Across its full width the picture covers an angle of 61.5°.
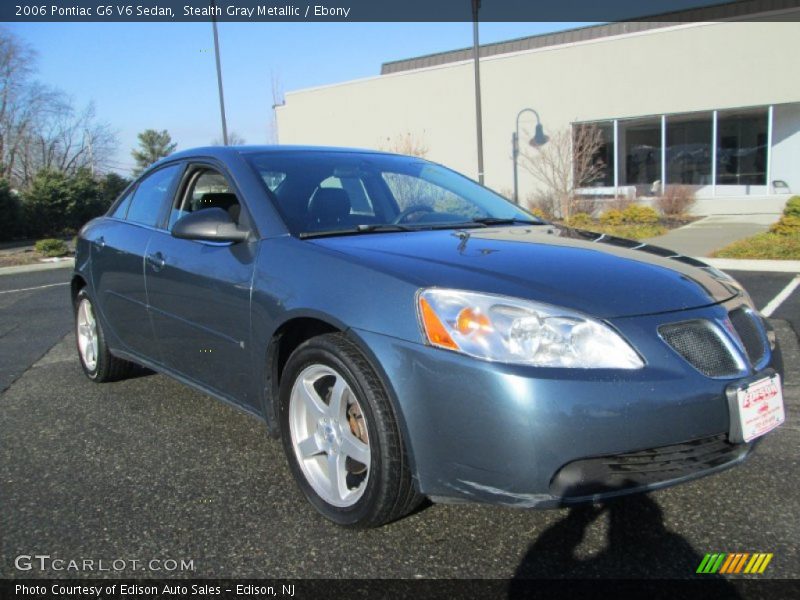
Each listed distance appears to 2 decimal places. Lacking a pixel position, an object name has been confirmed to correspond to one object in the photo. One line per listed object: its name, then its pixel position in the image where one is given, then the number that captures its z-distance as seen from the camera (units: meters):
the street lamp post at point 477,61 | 14.61
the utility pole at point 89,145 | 52.75
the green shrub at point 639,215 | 16.23
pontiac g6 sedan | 2.09
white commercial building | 19.09
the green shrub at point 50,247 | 15.75
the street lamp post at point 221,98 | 22.05
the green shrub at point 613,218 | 16.33
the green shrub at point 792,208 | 11.50
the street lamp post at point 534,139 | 22.44
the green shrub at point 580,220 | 16.03
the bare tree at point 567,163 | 19.55
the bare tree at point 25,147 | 42.69
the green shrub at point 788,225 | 11.32
